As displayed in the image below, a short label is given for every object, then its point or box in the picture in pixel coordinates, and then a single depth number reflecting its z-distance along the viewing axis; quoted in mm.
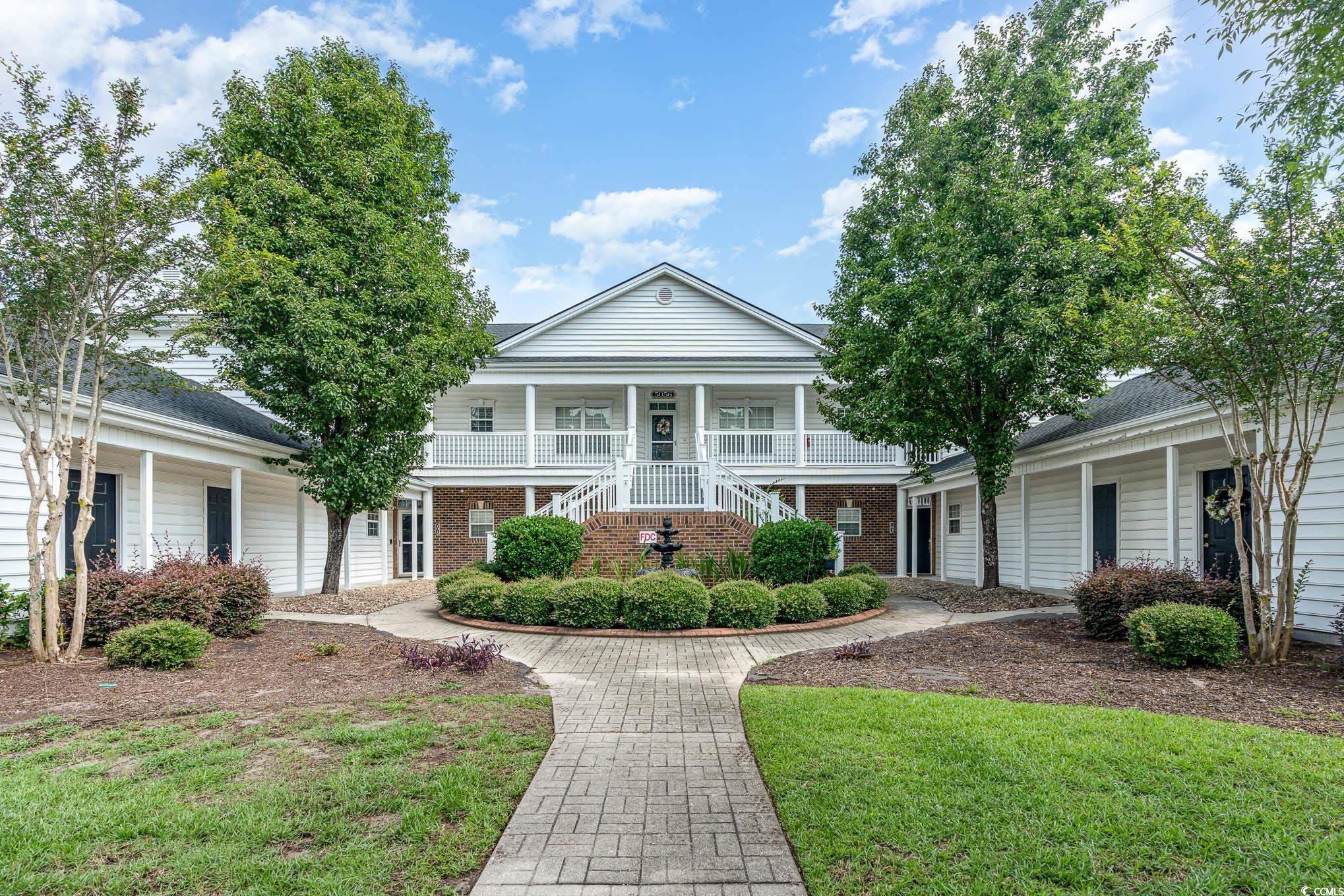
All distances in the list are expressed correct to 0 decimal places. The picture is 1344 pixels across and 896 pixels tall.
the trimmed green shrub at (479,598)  10383
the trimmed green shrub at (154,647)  6805
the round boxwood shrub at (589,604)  9609
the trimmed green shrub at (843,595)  10617
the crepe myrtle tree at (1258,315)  6230
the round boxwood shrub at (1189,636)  6410
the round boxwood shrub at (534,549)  12312
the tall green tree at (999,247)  10453
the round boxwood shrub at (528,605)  9938
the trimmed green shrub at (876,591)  11281
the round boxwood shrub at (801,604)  10117
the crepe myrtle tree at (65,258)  6742
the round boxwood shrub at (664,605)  9430
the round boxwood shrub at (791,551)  12359
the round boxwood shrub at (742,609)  9664
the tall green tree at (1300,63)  3609
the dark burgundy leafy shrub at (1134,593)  7914
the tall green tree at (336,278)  10812
